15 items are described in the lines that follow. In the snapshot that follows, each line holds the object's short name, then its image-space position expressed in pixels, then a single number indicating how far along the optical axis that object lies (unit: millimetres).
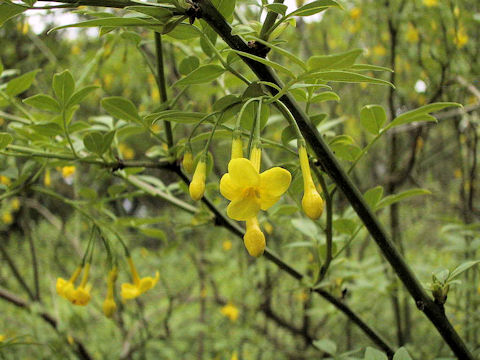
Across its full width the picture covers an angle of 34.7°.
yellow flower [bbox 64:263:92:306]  290
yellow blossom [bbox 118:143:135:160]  997
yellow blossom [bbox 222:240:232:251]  862
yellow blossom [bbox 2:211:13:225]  870
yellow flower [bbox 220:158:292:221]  184
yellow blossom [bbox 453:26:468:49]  556
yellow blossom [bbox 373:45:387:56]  736
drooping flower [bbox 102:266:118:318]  298
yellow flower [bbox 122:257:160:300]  295
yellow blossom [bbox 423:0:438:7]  574
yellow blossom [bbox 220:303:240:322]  716
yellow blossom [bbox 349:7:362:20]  718
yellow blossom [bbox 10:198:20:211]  789
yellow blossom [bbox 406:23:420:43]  655
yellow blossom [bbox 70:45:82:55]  839
